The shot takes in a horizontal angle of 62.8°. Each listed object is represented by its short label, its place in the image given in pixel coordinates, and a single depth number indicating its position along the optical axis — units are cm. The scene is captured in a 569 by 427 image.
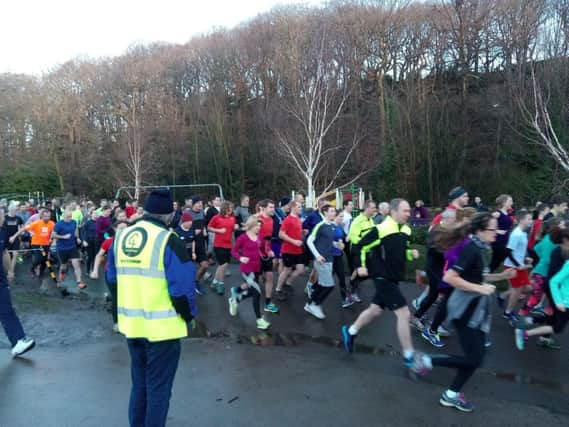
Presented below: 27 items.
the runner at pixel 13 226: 1161
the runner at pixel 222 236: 860
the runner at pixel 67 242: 917
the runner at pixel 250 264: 658
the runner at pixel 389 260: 502
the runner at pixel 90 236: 1047
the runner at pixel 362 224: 758
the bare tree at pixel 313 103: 2295
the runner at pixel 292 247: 779
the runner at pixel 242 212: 1110
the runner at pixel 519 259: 643
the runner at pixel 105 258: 544
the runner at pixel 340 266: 779
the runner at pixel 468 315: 403
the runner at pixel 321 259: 694
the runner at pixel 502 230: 731
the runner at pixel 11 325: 536
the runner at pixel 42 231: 1008
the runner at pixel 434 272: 587
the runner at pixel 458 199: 634
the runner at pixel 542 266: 566
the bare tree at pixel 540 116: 1513
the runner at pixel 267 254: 738
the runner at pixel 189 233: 860
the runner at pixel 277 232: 905
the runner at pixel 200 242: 927
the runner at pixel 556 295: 498
